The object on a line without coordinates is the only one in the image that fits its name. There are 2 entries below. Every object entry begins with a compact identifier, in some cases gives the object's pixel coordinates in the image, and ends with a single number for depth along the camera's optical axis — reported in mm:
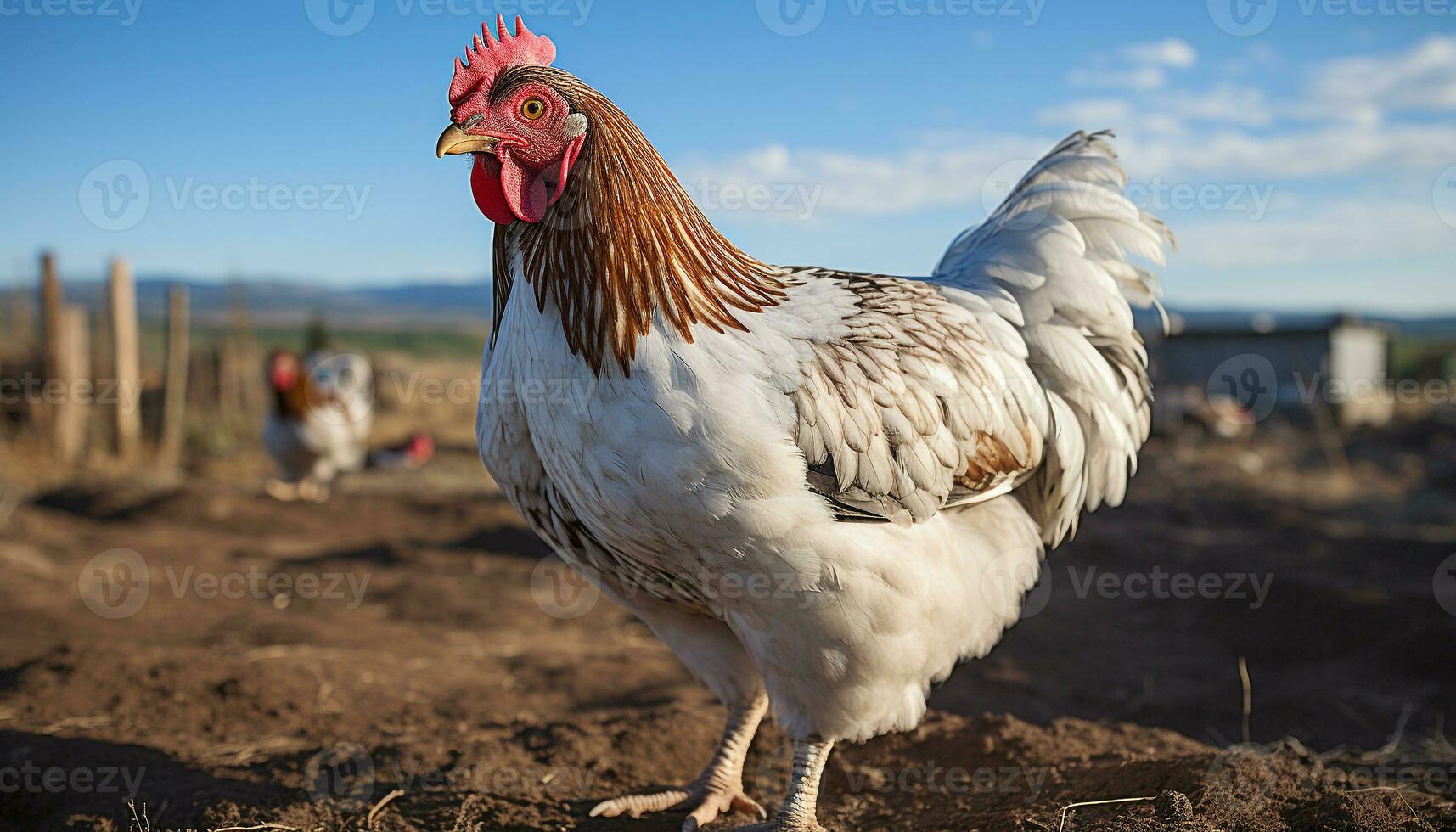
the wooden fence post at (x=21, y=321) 14516
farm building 17953
